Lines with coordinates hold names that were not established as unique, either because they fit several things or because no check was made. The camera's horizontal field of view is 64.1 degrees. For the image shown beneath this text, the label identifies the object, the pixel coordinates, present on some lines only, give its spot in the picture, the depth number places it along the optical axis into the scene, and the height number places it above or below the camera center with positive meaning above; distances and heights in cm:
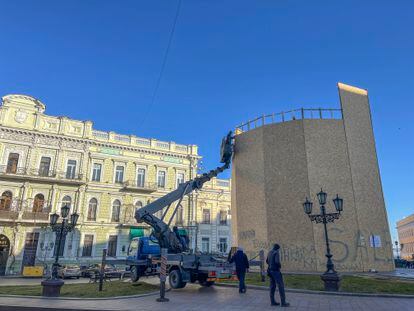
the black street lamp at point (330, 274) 1217 -63
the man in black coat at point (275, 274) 977 -53
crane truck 1380 -1
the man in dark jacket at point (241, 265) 1270 -36
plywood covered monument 1950 +413
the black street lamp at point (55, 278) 1241 -95
